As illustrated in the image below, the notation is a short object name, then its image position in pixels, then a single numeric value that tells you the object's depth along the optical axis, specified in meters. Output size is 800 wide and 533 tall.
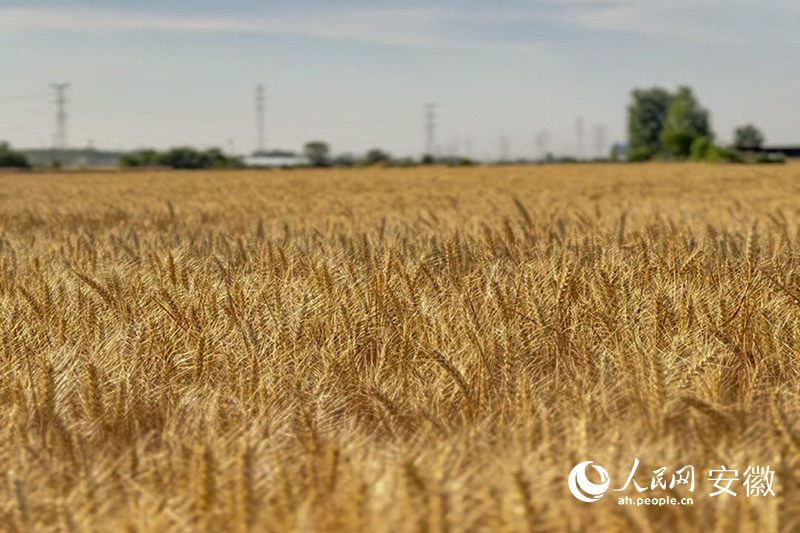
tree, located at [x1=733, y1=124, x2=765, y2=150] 143.25
